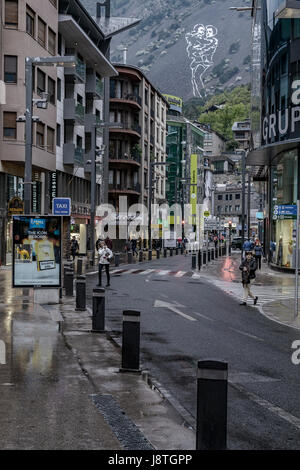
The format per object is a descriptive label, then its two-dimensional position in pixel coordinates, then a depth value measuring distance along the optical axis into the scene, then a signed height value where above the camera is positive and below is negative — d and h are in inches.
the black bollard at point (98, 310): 519.8 -60.1
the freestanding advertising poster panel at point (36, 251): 684.7 -16.6
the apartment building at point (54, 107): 1424.7 +343.3
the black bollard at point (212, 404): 231.8 -59.3
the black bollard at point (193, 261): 1502.2 -56.7
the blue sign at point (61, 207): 972.4 +42.4
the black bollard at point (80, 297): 669.3 -63.0
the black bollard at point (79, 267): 1195.3 -57.6
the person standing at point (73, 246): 1802.4 -28.6
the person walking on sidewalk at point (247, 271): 783.7 -40.0
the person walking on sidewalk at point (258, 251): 1518.3 -31.2
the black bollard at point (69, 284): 828.6 -61.8
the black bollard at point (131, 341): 386.3 -62.0
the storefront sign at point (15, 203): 1422.2 +70.9
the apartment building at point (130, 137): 2886.3 +446.9
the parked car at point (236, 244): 3056.1 -31.0
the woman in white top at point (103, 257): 1001.5 -32.3
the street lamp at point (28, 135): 784.3 +119.4
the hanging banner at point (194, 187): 4520.2 +345.2
